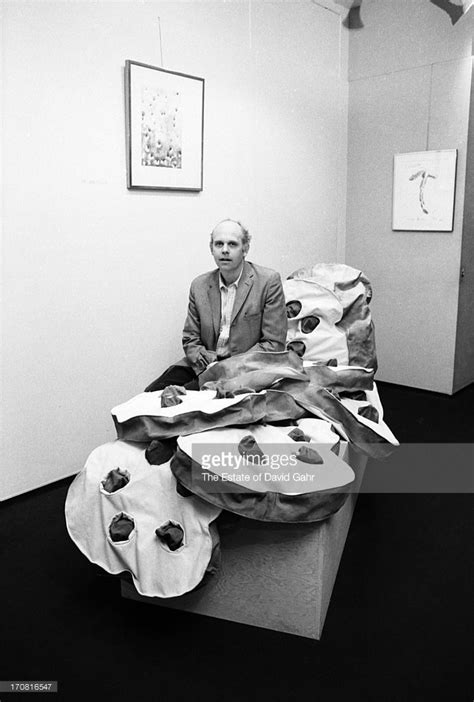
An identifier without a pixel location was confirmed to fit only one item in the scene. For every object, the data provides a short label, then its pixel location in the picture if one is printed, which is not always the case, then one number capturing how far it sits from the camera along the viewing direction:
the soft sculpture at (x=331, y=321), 3.09
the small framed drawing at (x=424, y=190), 4.17
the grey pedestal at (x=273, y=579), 1.92
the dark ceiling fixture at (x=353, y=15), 4.40
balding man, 2.94
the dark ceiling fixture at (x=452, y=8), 3.88
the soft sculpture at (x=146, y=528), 1.87
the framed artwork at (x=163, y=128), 3.12
